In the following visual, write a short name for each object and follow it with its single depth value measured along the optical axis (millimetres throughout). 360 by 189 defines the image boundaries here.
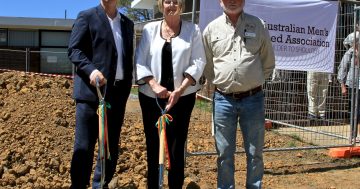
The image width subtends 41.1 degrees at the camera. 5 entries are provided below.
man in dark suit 4242
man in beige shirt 4340
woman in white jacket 4191
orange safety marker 7204
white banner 6297
